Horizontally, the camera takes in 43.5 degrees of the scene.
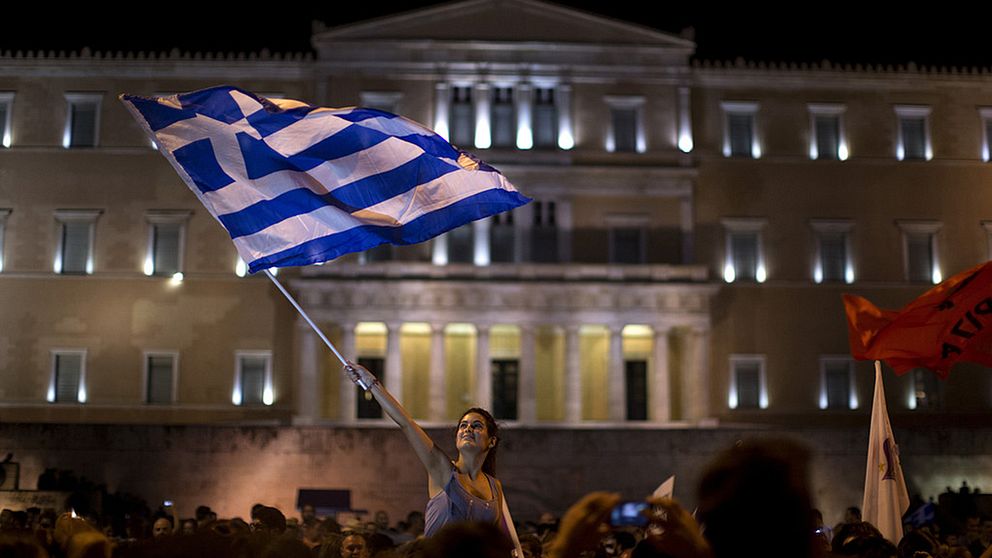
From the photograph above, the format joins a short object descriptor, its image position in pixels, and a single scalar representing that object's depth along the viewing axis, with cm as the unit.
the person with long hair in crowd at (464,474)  662
